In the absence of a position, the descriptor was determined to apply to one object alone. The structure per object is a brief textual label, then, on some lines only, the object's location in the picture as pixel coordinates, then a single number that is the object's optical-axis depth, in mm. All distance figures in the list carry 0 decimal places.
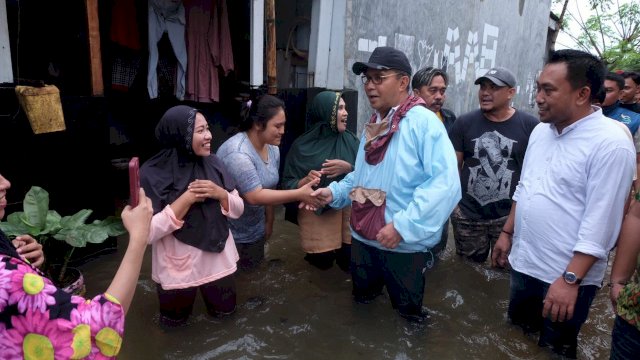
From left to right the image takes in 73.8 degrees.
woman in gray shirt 3293
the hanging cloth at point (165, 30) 4895
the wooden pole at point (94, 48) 3742
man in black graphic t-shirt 3559
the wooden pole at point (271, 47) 4930
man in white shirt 2121
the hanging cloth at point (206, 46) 5172
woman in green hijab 3646
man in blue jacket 2531
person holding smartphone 1172
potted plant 2738
